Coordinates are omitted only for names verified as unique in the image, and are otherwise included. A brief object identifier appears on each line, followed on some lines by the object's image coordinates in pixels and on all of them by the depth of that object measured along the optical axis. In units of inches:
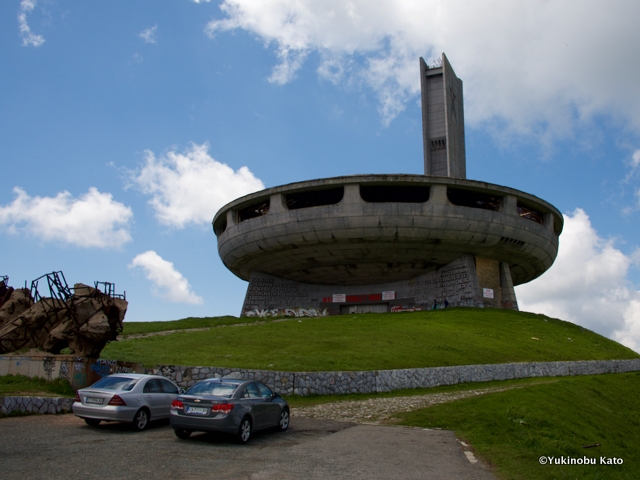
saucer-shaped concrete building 1625.2
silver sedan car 486.6
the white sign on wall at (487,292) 1738.4
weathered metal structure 677.3
